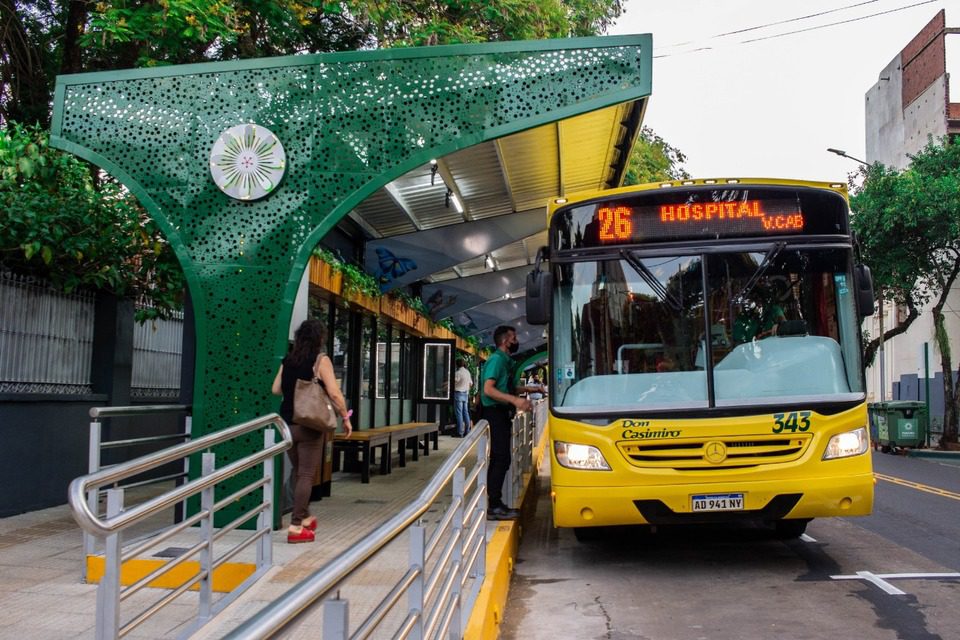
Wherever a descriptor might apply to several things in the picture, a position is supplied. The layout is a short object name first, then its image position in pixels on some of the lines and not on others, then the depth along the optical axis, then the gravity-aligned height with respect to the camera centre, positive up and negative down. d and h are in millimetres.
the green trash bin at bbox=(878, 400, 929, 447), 24312 -467
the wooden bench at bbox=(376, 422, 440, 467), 14473 -631
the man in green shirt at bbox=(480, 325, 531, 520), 8867 -130
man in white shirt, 22797 -4
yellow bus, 7160 +375
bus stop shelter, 8406 +2303
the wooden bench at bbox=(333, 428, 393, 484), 12234 -647
